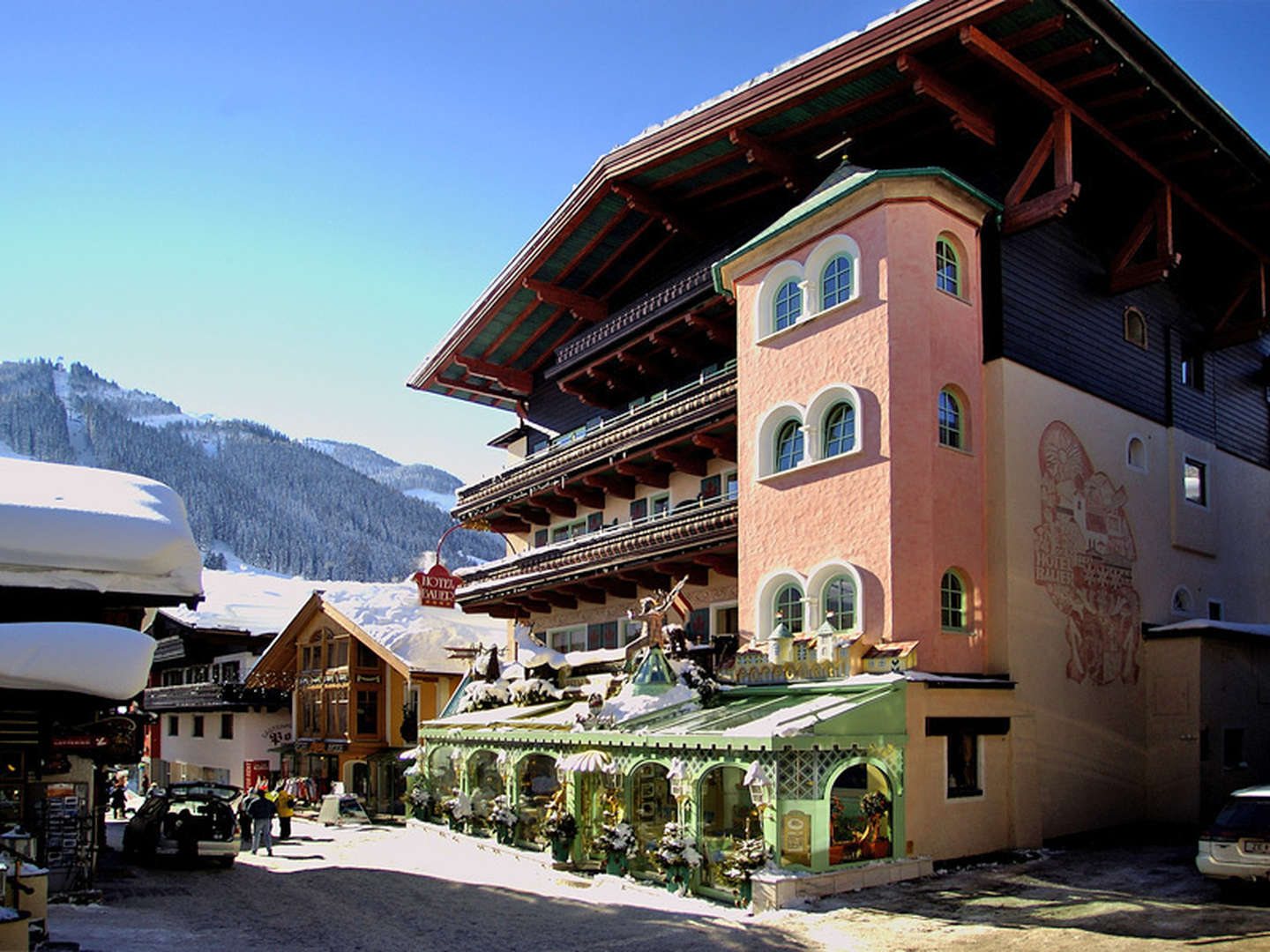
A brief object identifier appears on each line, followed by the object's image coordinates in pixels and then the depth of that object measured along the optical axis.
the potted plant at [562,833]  22.83
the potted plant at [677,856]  19.34
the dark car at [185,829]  24.97
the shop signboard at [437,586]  36.34
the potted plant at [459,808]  28.58
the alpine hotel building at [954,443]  21.44
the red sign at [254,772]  47.41
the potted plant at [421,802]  32.31
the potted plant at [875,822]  19.64
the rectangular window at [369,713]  42.44
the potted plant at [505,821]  25.91
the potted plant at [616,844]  21.09
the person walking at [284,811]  31.67
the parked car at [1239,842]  16.27
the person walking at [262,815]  27.75
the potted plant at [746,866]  18.02
